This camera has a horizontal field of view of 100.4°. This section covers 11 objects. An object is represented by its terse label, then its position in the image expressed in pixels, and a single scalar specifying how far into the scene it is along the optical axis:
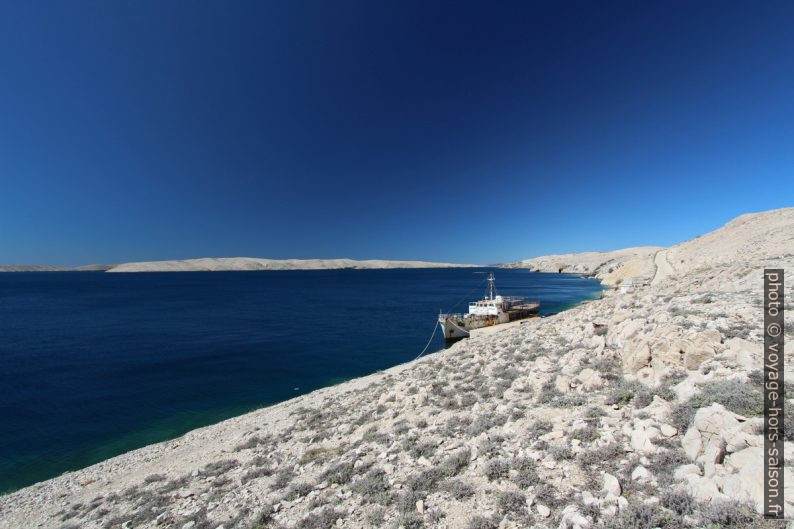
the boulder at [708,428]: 5.59
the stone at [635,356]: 9.33
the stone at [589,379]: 9.42
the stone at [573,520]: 4.97
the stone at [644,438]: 6.18
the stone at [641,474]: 5.56
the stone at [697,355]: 8.39
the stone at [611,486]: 5.41
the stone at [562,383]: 9.77
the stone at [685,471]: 5.25
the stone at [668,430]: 6.34
